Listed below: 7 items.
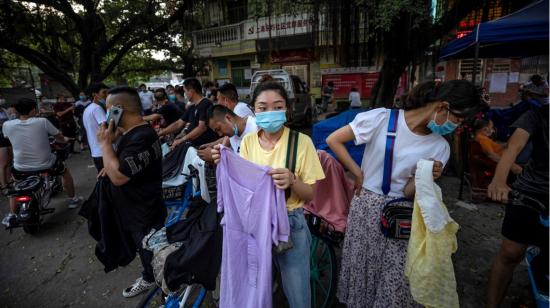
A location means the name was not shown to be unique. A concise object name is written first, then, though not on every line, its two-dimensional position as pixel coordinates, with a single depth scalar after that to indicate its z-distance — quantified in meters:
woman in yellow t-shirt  1.62
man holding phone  1.92
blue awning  3.51
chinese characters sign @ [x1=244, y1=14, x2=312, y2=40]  13.05
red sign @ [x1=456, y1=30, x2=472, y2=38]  7.45
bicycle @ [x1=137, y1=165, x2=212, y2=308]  2.04
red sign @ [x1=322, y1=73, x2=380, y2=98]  13.03
